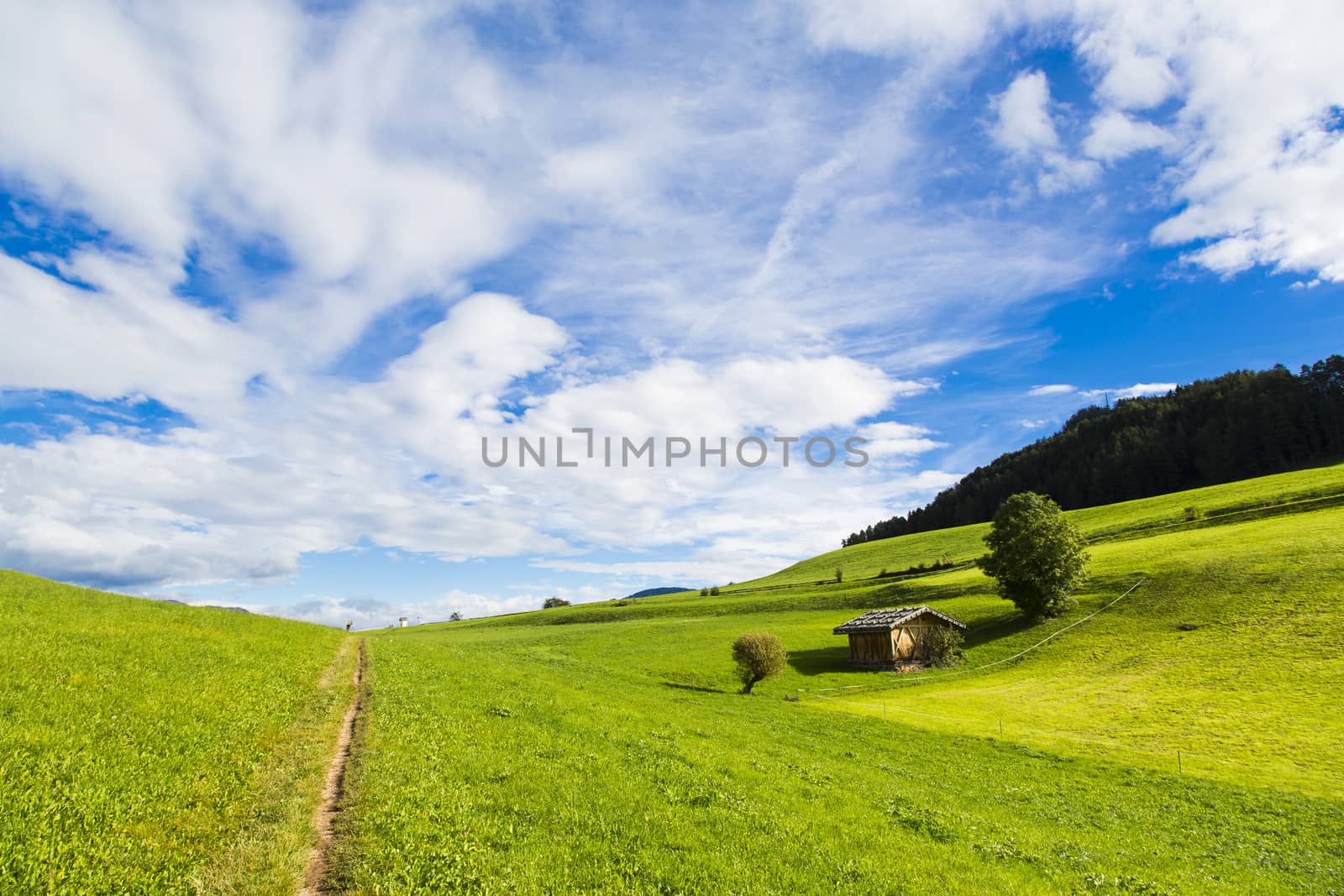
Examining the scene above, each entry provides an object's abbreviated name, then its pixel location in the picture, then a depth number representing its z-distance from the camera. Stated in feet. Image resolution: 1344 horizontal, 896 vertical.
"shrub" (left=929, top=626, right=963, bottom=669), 200.85
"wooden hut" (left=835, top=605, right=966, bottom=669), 202.49
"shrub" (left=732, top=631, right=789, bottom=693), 166.81
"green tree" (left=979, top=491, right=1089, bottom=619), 209.05
